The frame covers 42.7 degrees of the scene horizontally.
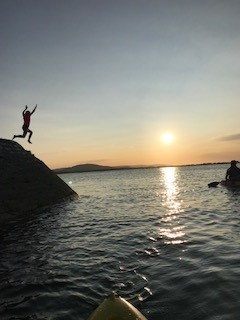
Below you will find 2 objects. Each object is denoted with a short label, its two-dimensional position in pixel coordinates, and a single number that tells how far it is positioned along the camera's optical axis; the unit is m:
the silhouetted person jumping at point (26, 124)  21.94
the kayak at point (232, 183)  30.20
